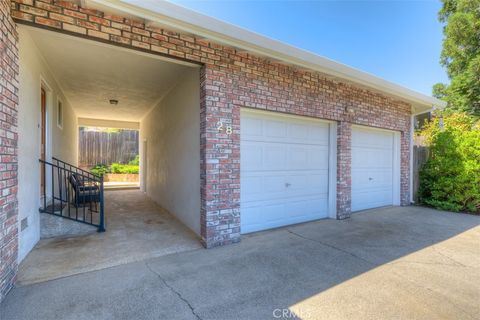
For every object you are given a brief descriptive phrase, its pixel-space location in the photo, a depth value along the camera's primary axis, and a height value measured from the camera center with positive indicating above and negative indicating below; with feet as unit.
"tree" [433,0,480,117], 34.47 +16.98
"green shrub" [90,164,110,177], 40.44 -2.14
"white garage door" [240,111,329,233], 13.82 -0.85
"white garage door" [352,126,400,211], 19.04 -0.94
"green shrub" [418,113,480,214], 19.90 -1.37
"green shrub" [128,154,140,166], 46.50 -0.83
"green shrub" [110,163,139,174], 41.86 -2.21
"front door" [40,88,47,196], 13.84 +1.31
